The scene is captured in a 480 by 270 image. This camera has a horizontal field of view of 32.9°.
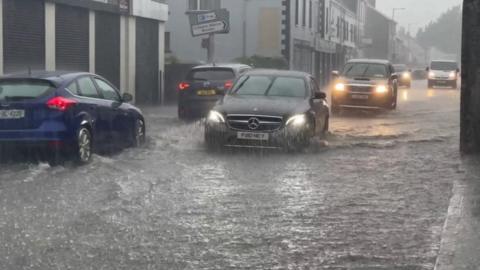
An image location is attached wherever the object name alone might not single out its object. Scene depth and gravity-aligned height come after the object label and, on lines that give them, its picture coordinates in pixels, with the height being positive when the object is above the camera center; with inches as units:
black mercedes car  540.7 -34.7
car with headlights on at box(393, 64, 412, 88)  2074.3 -17.6
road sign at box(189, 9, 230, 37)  1102.4 +61.8
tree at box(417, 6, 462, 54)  6943.9 +327.3
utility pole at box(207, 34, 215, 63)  1105.4 +27.0
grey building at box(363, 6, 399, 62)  3695.9 +167.0
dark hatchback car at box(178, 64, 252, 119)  843.4 -19.6
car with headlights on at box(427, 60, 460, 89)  1930.4 -8.3
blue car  452.8 -27.4
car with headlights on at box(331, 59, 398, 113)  979.9 -22.2
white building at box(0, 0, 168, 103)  795.4 +31.5
